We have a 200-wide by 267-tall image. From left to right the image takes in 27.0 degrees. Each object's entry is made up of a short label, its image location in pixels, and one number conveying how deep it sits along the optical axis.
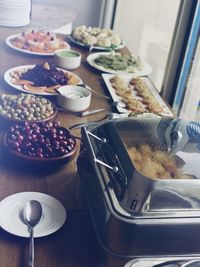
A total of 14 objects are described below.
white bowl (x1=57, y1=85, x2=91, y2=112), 1.26
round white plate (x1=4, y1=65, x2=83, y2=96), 1.33
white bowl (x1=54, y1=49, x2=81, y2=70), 1.58
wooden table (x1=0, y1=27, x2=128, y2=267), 0.73
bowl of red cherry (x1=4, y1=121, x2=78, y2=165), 0.93
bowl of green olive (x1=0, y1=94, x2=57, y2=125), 1.07
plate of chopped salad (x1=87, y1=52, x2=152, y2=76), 1.67
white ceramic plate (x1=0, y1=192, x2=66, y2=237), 0.77
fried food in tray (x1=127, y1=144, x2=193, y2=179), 0.74
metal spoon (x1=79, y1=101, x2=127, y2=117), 1.26
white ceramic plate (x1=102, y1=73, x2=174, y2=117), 1.36
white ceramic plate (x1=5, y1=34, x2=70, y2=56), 1.70
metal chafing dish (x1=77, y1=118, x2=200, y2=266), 0.71
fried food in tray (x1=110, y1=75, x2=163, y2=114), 1.37
